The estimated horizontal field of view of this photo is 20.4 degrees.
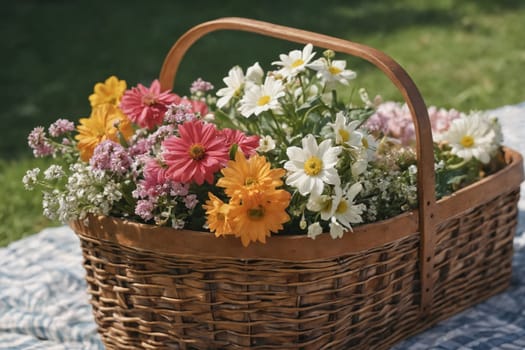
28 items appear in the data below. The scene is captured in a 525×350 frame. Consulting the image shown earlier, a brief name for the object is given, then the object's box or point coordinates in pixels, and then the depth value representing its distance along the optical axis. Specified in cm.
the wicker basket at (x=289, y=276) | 120
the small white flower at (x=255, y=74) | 133
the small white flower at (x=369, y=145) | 124
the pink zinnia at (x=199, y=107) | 140
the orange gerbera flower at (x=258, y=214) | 117
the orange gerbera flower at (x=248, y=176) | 118
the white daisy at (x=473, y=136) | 138
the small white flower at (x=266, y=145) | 125
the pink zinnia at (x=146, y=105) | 131
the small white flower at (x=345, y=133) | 121
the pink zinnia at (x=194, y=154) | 120
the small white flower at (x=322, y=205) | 118
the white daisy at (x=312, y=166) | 118
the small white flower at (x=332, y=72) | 130
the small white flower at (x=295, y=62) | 129
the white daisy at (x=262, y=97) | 126
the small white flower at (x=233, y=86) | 134
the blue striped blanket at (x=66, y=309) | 136
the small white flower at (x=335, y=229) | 117
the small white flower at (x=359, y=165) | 120
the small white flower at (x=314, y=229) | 118
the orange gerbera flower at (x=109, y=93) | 139
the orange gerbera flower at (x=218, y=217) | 117
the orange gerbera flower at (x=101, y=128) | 131
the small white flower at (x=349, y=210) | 118
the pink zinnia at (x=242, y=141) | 123
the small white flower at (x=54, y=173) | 125
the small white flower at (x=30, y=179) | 125
